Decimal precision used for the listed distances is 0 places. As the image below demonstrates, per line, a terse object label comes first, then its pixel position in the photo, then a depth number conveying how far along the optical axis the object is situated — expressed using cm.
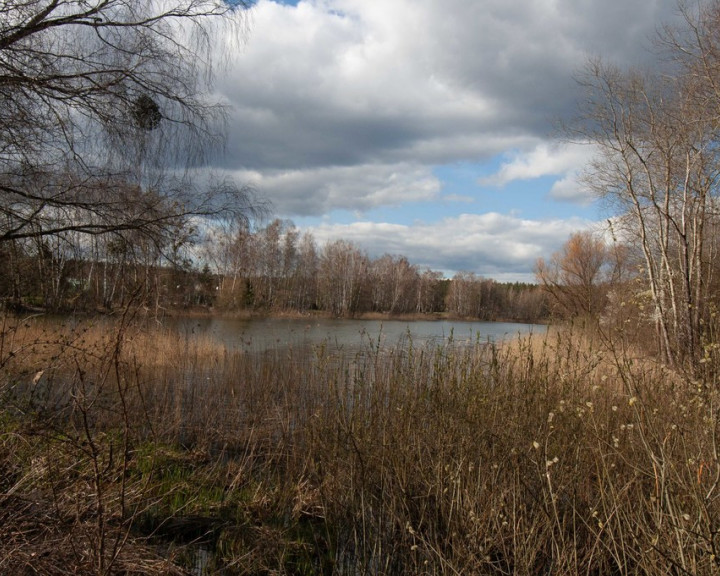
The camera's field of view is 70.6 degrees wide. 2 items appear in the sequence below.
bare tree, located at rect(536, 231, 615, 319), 2470
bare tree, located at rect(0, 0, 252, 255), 356
